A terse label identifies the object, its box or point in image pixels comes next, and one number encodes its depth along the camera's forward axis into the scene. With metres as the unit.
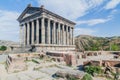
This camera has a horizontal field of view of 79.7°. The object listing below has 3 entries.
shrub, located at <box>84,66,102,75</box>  3.96
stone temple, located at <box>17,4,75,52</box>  19.58
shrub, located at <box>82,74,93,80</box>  3.33
